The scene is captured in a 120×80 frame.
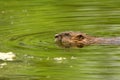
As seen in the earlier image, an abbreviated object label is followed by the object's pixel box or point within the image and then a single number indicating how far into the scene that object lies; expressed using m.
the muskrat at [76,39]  17.06
